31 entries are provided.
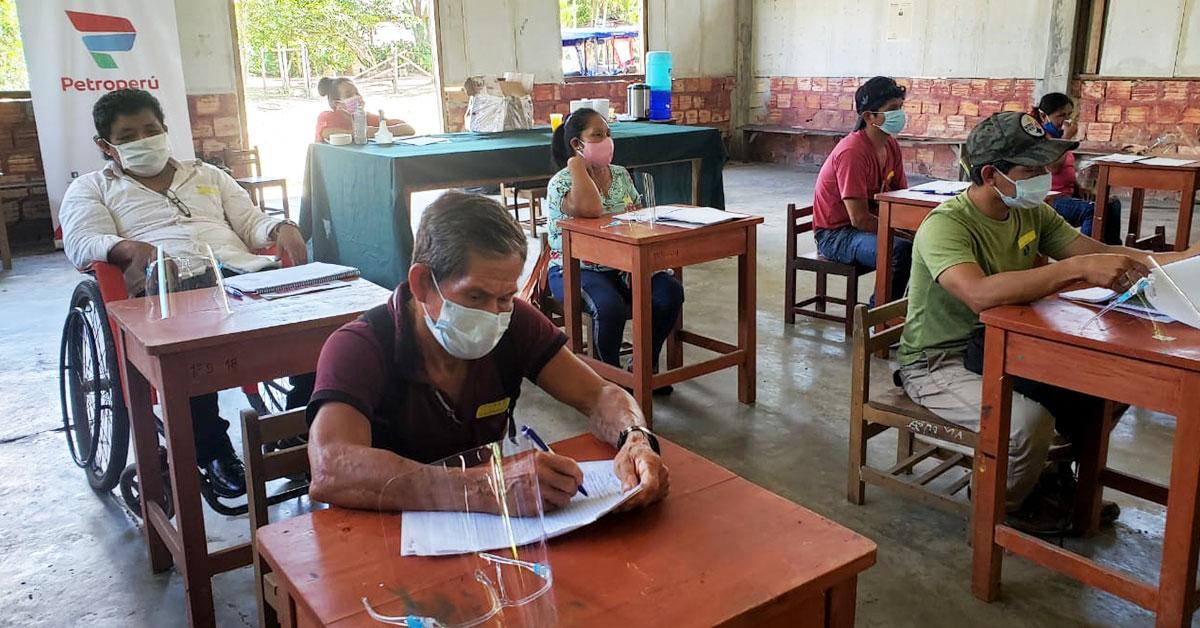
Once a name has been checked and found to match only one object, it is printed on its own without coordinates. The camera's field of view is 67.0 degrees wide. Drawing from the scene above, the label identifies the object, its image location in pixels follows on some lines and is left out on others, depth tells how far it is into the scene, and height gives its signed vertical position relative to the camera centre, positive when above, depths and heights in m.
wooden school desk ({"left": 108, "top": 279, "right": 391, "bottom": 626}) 1.96 -0.56
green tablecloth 4.39 -0.38
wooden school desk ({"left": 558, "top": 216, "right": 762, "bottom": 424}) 3.06 -0.58
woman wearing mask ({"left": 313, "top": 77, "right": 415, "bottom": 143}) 5.60 -0.07
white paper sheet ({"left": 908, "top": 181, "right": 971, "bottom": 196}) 3.87 -0.43
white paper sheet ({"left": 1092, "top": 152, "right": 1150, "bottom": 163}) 4.82 -0.41
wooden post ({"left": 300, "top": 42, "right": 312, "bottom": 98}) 10.77 +0.40
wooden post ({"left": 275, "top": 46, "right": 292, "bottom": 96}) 10.55 +0.37
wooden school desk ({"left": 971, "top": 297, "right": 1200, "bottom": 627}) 1.70 -0.60
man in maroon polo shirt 1.33 -0.45
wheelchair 2.48 -0.84
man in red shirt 3.98 -0.41
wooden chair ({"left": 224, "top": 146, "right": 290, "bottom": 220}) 6.24 -0.52
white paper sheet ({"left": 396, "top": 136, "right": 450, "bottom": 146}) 5.13 -0.24
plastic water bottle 5.07 -0.14
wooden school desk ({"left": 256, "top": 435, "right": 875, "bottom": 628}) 1.02 -0.56
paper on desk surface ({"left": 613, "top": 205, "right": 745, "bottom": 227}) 3.22 -0.44
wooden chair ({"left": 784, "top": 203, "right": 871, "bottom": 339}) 4.14 -0.88
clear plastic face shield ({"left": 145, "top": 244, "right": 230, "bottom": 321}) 2.20 -0.48
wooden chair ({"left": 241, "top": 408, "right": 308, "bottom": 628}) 1.50 -0.59
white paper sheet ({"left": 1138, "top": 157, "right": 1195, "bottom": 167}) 4.71 -0.42
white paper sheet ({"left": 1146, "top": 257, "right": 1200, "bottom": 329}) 1.82 -0.42
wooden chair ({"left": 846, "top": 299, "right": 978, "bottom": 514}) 2.36 -0.89
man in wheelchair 2.68 -0.34
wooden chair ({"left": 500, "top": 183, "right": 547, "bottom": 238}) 6.67 -0.81
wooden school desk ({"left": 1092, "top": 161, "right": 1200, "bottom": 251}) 4.63 -0.51
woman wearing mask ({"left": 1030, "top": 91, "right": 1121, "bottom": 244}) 4.84 -0.59
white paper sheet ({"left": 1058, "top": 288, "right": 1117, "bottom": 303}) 2.03 -0.47
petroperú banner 6.30 +0.33
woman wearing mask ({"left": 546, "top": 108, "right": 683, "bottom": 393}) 3.36 -0.42
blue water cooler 6.92 +0.09
